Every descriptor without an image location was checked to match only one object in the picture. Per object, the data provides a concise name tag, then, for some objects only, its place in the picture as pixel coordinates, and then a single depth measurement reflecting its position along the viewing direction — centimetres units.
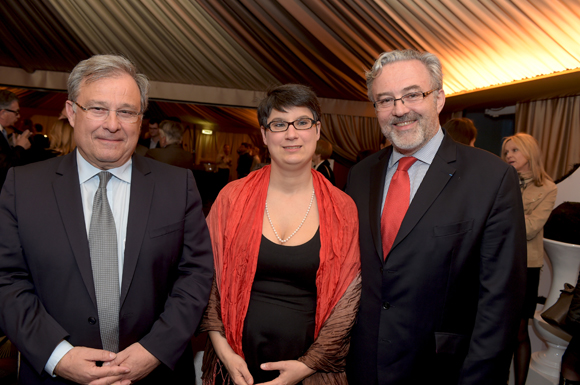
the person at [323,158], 414
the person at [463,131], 295
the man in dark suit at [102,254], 120
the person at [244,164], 744
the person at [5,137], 269
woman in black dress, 151
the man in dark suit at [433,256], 135
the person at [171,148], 388
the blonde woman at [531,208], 277
